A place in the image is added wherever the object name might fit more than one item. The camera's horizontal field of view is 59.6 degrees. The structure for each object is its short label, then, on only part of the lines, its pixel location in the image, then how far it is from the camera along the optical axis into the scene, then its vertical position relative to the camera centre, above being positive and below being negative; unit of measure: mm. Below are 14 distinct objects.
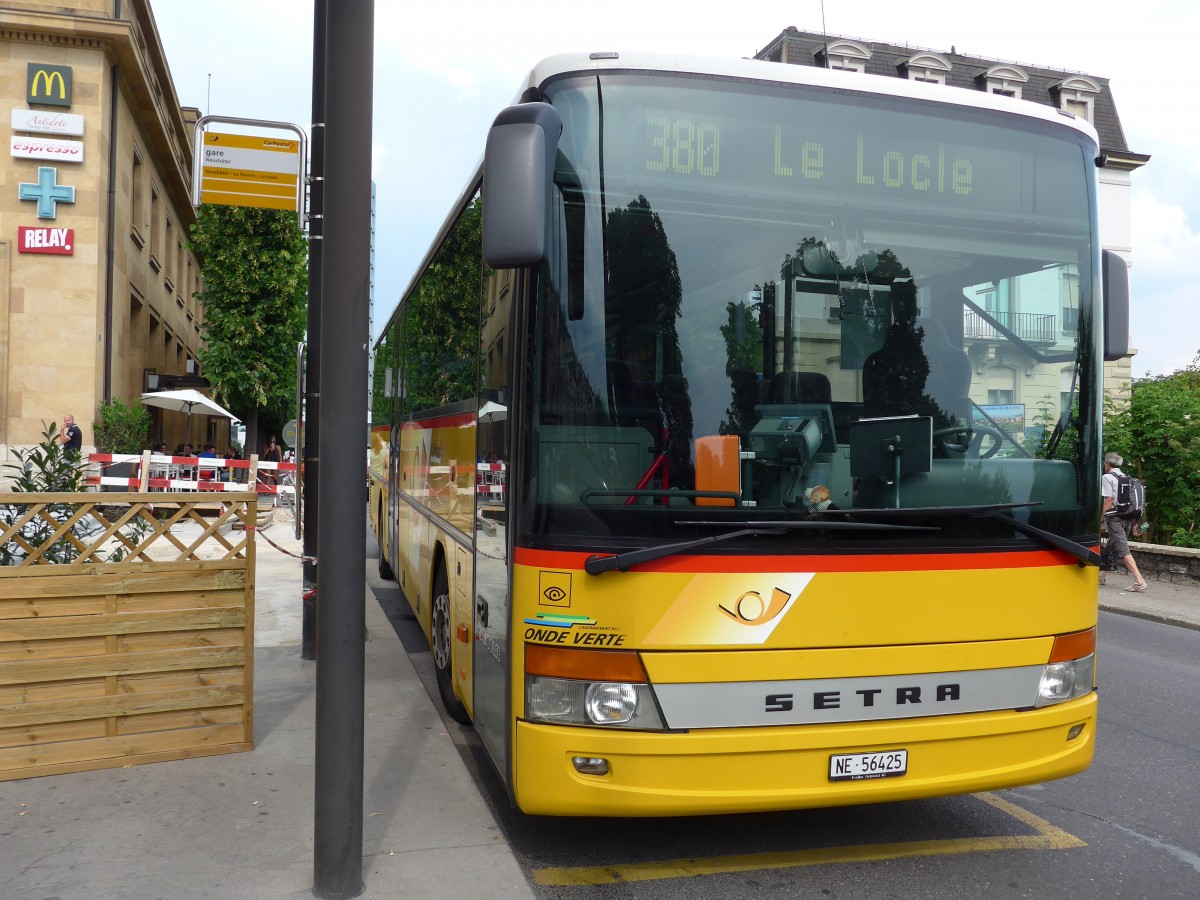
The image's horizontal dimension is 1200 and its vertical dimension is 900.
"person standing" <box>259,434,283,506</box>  25672 -794
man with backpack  13422 -592
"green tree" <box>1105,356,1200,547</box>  15680 +173
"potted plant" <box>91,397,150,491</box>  25016 +422
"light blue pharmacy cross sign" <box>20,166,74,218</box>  26234 +6362
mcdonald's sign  26641 +9161
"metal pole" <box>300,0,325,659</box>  8094 +717
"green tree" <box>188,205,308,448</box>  36031 +5418
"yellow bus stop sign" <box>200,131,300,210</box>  9016 +2396
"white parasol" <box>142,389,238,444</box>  26875 +1192
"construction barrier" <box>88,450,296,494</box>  20328 -576
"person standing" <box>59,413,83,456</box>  22075 +310
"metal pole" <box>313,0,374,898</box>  3744 +1
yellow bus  3803 +68
